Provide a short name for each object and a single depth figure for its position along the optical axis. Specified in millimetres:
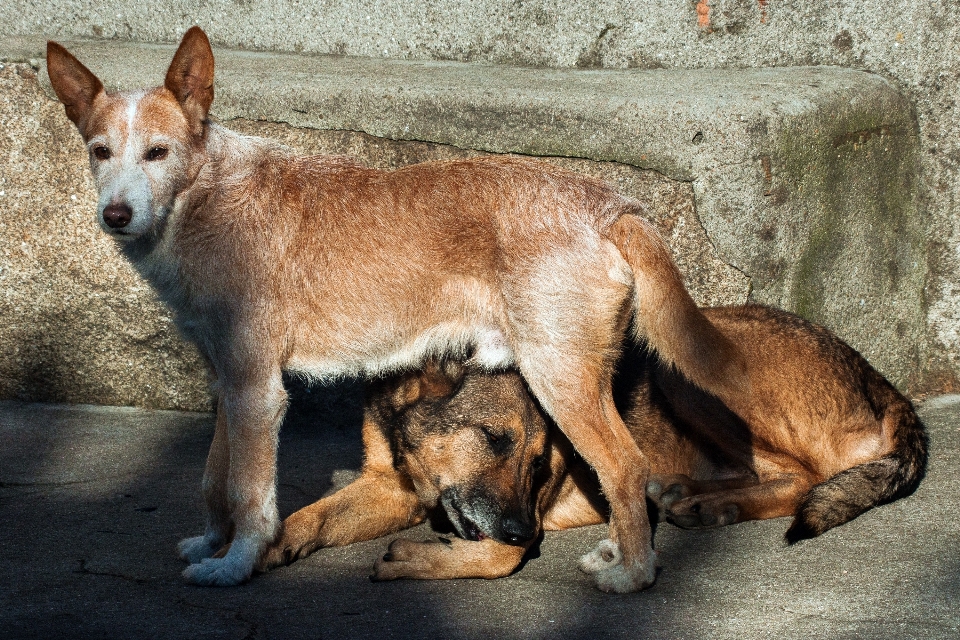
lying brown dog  7500
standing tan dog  7031
